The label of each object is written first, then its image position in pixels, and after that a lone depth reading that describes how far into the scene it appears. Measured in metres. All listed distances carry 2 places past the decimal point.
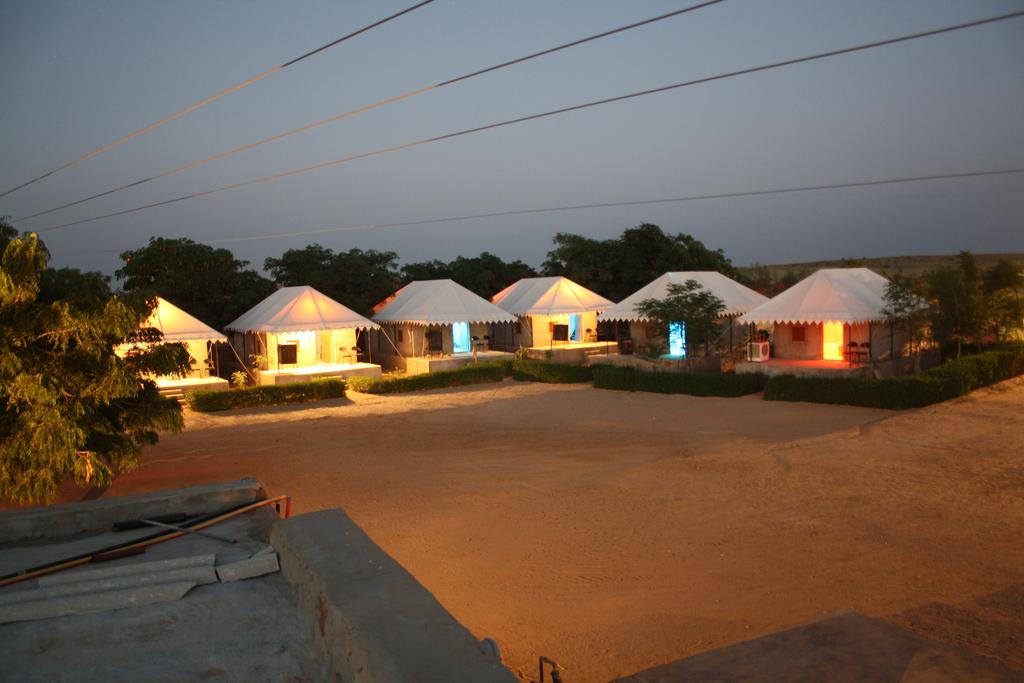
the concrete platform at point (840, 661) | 3.58
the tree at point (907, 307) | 20.55
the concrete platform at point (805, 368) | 20.09
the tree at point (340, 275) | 32.81
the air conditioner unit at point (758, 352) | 23.02
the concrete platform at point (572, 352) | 28.55
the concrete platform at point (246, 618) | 2.83
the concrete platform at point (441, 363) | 25.75
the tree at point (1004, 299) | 22.08
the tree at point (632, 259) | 37.34
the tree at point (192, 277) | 28.23
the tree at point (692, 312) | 23.23
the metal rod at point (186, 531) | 4.99
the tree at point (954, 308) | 20.92
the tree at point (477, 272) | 39.47
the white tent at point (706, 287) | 27.81
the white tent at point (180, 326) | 23.48
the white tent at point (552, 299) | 30.76
